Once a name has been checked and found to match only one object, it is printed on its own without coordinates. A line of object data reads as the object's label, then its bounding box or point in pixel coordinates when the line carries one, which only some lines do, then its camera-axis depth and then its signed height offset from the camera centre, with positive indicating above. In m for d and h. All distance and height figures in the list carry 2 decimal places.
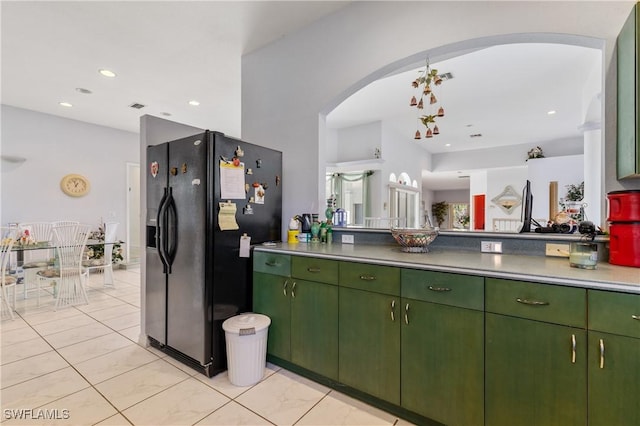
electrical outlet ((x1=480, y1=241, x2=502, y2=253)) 1.96 -0.23
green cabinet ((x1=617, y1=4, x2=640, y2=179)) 1.38 +0.57
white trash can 1.99 -0.96
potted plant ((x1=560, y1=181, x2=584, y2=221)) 1.98 +0.03
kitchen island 1.16 -0.61
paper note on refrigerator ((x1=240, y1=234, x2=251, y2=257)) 2.31 -0.27
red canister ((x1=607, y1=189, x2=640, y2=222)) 1.41 +0.04
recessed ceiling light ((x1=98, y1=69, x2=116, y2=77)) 3.70 +1.81
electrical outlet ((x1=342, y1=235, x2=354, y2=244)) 2.61 -0.24
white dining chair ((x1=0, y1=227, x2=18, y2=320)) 3.22 -0.62
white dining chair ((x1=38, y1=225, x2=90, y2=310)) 3.69 -0.72
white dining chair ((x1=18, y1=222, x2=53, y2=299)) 4.46 -0.45
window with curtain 6.05 +0.45
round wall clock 5.37 +0.52
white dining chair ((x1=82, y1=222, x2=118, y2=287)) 4.23 -0.74
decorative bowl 2.00 -0.18
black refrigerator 2.12 -0.18
